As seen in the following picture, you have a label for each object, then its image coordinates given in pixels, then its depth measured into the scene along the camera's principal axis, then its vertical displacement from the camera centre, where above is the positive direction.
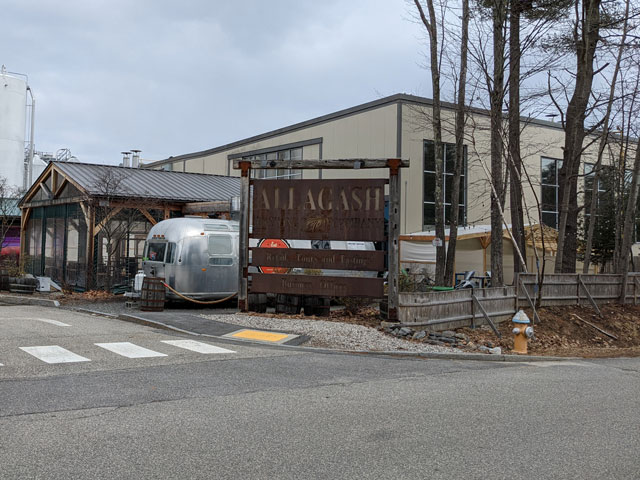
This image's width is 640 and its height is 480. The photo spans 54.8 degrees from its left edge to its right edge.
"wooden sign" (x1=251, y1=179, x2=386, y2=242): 14.02 +0.97
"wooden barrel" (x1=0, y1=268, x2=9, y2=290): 21.50 -1.34
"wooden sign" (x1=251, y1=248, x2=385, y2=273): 13.91 -0.18
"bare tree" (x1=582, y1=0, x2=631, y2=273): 20.88 +5.33
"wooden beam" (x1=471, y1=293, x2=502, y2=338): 14.82 -1.49
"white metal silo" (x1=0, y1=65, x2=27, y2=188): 45.50 +8.96
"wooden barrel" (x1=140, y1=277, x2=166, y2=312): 16.01 -1.25
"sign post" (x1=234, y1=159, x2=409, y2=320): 13.93 +0.60
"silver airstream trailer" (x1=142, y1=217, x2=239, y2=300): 17.53 -0.25
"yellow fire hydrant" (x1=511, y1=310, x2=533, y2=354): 12.47 -1.57
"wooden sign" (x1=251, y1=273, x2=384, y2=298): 14.02 -0.80
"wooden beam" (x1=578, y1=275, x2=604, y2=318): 19.14 -1.27
